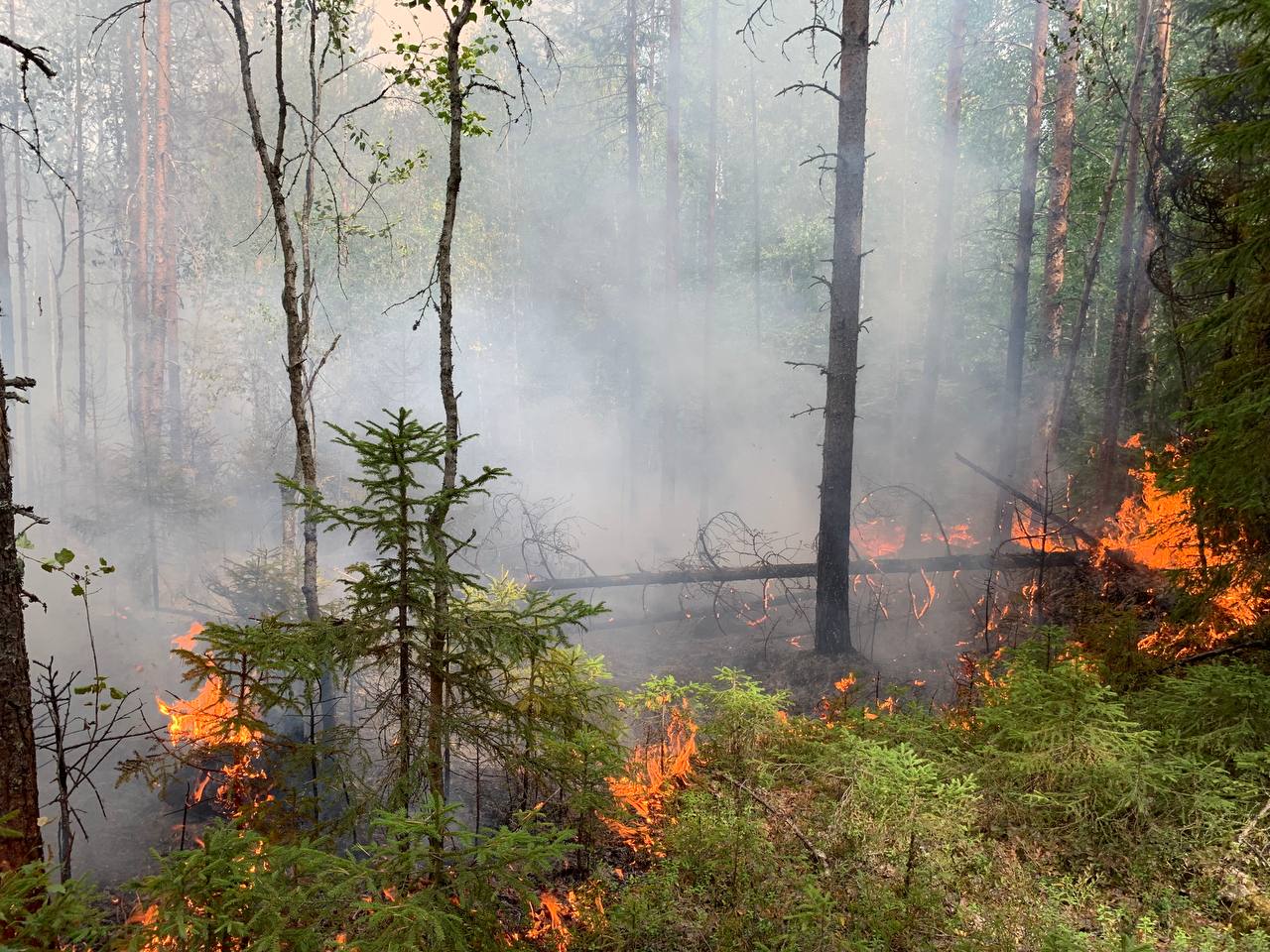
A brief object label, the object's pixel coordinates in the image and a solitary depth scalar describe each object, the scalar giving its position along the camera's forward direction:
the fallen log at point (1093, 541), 10.82
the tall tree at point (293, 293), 6.64
